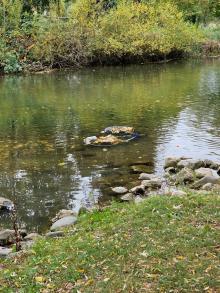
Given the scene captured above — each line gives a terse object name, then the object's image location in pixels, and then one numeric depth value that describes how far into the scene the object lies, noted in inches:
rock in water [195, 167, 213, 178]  408.8
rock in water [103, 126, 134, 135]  581.0
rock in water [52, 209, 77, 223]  352.5
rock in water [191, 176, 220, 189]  385.2
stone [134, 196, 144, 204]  327.3
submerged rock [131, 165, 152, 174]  456.4
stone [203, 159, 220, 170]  442.9
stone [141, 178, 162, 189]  400.8
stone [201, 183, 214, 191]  370.6
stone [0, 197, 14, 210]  382.6
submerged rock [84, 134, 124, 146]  545.3
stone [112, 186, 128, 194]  400.2
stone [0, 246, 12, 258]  278.8
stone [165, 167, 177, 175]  440.9
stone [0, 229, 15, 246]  314.3
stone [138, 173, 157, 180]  429.1
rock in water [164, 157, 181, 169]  457.1
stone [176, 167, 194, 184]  406.3
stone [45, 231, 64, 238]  295.6
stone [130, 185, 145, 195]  389.9
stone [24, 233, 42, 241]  311.7
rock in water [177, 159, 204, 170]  441.1
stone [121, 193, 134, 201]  370.4
